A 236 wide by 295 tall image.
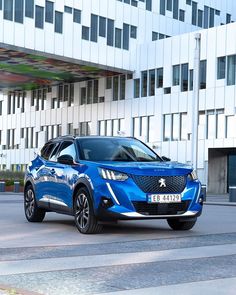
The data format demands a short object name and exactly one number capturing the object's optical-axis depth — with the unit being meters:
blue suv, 10.95
